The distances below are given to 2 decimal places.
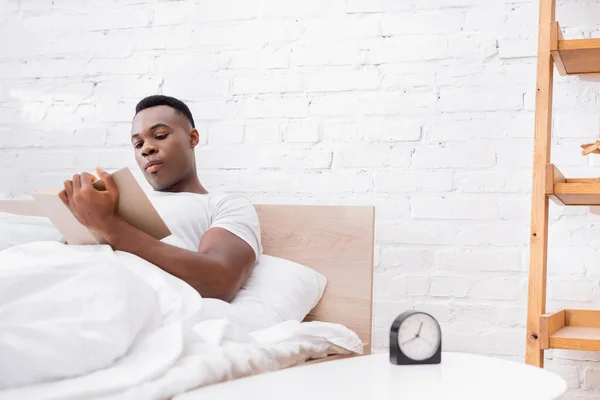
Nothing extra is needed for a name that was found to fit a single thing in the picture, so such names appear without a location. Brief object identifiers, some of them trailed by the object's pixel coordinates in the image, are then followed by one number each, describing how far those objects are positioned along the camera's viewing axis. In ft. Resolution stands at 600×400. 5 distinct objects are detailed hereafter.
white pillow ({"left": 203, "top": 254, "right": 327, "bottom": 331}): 5.17
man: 5.31
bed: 3.29
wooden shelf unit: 5.57
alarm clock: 4.04
